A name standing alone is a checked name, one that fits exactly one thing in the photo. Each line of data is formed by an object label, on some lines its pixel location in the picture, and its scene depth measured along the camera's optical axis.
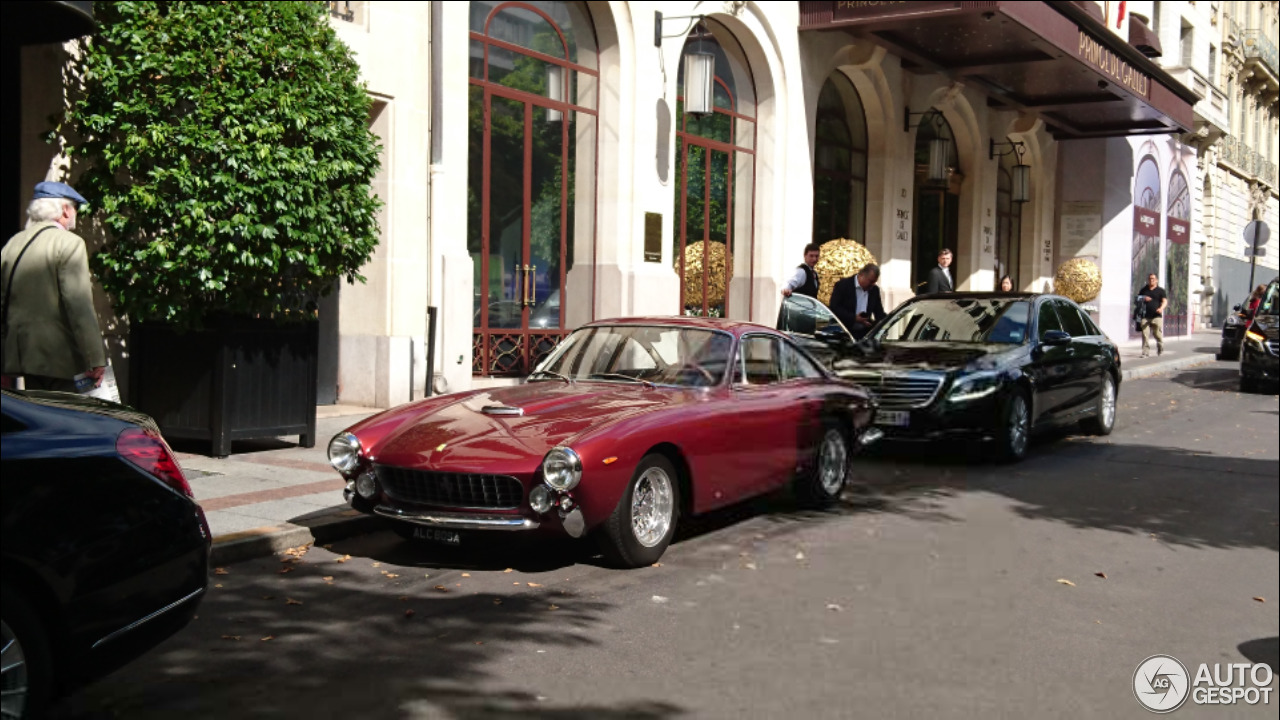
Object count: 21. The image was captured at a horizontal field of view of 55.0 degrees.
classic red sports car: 6.18
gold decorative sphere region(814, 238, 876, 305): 19.44
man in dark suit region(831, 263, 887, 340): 14.52
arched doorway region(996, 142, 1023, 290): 32.06
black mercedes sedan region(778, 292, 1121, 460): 10.49
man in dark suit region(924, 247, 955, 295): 17.80
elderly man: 7.12
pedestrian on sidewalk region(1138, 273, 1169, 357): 28.58
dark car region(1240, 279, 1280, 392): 19.06
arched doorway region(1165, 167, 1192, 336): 39.75
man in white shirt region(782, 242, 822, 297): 14.26
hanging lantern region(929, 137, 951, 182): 23.48
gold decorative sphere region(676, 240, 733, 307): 18.80
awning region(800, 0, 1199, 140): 19.77
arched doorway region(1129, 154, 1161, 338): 36.03
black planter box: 9.26
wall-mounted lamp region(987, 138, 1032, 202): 28.80
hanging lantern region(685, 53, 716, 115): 16.41
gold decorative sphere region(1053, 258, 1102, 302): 30.84
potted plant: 8.85
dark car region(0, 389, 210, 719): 3.52
